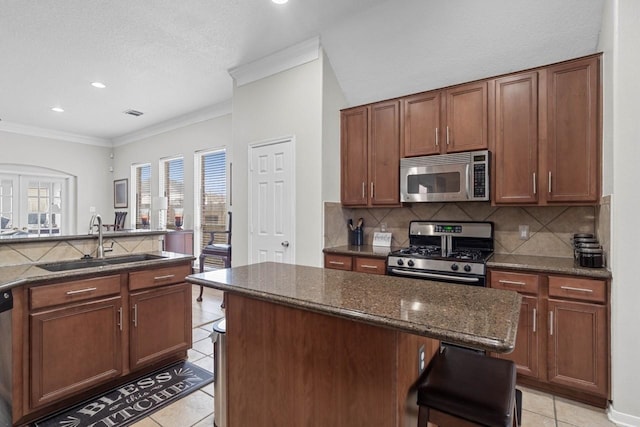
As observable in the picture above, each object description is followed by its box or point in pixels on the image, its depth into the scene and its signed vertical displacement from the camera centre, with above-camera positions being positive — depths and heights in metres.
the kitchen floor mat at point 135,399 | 2.03 -1.32
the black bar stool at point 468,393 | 1.09 -0.65
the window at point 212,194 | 5.58 +0.33
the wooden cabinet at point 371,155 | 3.36 +0.63
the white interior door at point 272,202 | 3.63 +0.13
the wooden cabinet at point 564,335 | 2.15 -0.87
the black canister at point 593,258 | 2.25 -0.32
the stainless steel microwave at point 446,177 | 2.84 +0.33
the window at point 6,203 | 6.41 +0.20
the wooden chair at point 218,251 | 4.49 -0.55
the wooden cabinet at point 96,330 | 1.97 -0.84
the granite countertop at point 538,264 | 2.18 -0.39
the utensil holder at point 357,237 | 3.76 -0.29
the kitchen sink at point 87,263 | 2.53 -0.42
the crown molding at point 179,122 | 5.44 +1.75
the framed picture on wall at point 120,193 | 7.48 +0.47
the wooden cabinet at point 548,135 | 2.41 +0.63
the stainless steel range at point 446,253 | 2.62 -0.38
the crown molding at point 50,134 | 6.39 +1.72
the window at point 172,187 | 6.24 +0.53
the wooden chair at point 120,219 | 7.25 -0.14
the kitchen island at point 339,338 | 1.05 -0.51
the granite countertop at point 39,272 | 1.90 -0.40
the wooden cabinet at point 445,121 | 2.87 +0.88
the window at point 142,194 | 6.96 +0.43
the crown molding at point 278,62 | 3.40 +1.73
